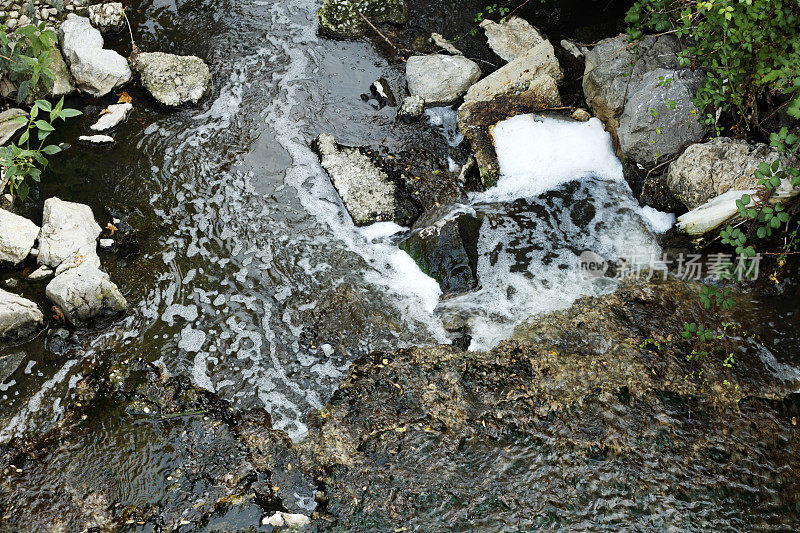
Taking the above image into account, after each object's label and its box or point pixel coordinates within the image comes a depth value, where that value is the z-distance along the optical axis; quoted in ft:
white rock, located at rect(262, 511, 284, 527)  13.01
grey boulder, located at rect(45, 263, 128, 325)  16.61
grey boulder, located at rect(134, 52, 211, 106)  23.63
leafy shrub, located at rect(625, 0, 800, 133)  15.55
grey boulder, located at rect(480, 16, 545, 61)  25.82
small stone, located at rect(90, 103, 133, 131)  22.71
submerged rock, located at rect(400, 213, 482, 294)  18.72
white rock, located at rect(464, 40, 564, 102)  23.20
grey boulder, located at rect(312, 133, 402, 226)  20.43
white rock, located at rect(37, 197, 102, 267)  18.13
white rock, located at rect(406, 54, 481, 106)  24.16
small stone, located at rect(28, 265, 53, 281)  17.93
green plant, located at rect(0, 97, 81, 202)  16.80
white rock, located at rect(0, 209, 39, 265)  17.88
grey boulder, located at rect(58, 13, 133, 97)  23.56
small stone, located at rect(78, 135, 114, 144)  22.24
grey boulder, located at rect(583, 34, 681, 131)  21.77
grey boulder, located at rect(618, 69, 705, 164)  19.94
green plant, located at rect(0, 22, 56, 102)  20.70
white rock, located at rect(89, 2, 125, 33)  25.67
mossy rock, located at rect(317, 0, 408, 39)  26.81
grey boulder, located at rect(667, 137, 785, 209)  17.98
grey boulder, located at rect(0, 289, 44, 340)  16.14
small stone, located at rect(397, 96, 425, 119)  23.50
